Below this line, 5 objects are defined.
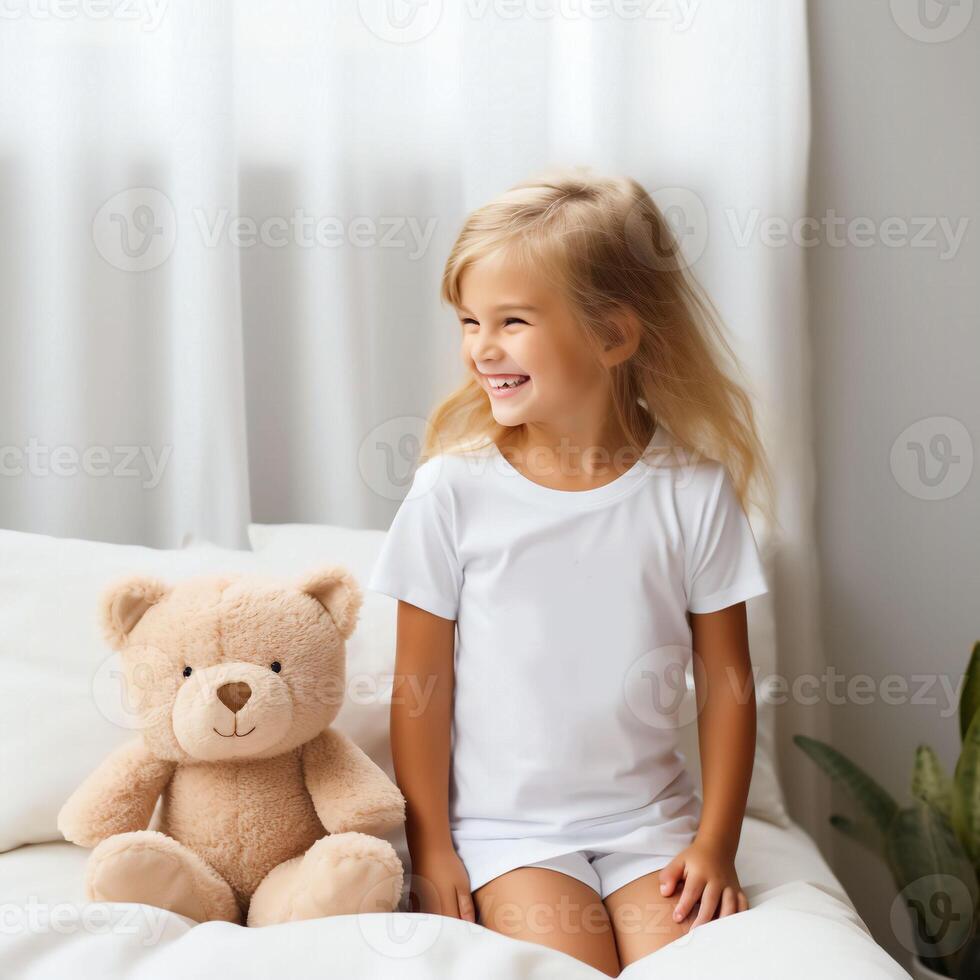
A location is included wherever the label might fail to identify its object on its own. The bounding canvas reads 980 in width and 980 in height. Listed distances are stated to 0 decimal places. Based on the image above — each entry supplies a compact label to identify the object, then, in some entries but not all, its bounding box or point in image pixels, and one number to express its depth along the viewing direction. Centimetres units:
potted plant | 126
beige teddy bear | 85
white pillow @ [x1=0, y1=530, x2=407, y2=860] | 103
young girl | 100
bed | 73
